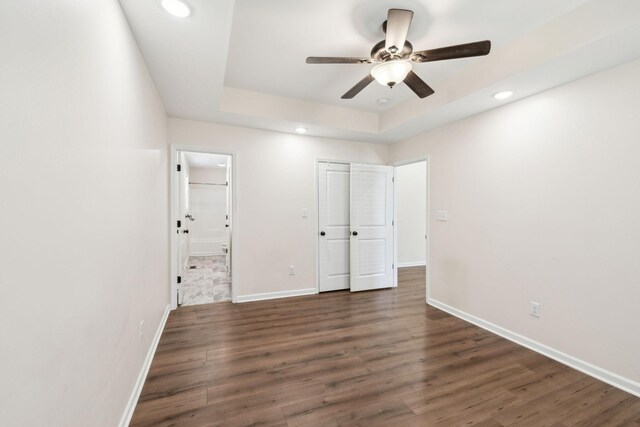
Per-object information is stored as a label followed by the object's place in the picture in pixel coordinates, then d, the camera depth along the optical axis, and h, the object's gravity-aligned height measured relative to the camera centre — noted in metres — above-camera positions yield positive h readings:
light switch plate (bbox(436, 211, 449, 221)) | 3.65 -0.06
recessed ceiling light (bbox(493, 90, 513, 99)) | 2.62 +1.15
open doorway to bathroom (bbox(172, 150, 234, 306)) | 5.68 -0.30
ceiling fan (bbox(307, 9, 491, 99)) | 1.80 +1.13
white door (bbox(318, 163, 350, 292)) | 4.30 -0.23
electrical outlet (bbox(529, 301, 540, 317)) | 2.62 -0.95
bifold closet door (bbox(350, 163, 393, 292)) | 4.36 -0.25
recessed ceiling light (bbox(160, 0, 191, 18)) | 1.58 +1.21
